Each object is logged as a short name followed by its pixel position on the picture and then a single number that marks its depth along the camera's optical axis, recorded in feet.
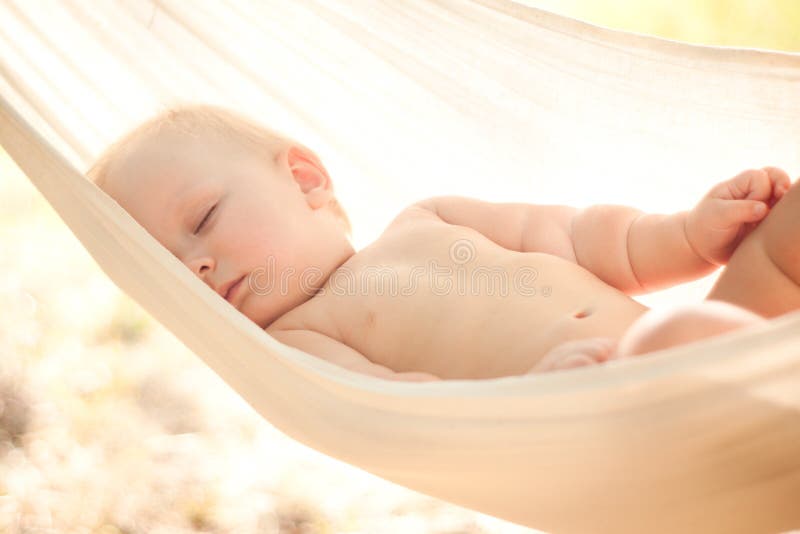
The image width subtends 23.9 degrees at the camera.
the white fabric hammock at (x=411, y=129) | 3.57
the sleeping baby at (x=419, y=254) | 3.92
